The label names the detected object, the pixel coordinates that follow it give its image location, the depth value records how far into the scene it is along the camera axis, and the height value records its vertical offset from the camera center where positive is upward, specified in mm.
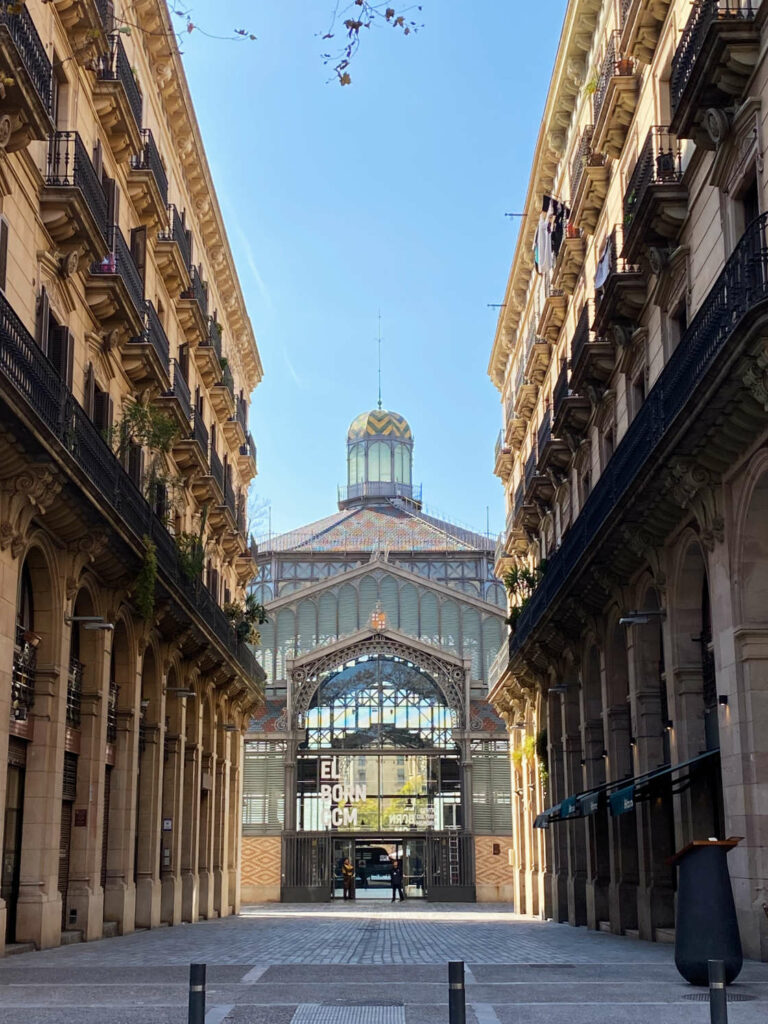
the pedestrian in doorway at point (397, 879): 52150 -1265
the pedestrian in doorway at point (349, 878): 53812 -1251
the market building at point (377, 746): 54531 +4051
